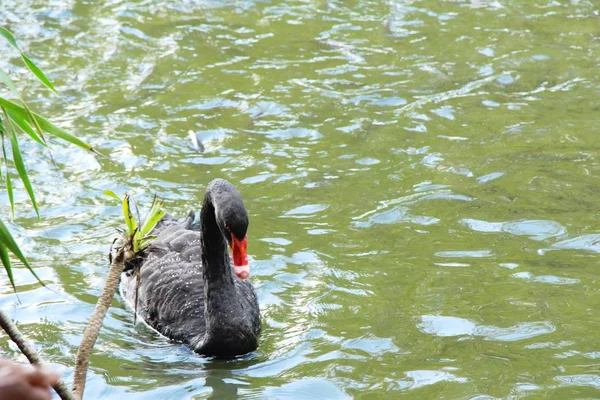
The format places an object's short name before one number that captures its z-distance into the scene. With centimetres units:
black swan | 849
